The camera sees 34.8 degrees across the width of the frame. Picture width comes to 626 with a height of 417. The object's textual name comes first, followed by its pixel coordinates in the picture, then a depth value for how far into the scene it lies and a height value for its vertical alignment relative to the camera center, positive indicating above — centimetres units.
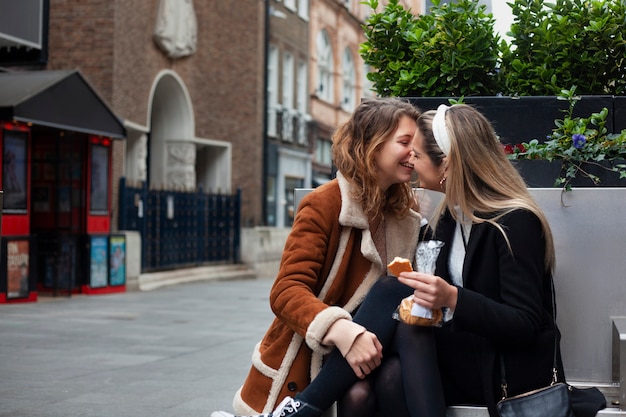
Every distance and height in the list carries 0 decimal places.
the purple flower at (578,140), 393 +32
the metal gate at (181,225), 1973 -18
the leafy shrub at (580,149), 388 +29
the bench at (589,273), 353 -19
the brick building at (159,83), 1631 +275
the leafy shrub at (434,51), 466 +80
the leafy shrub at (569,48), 461 +81
